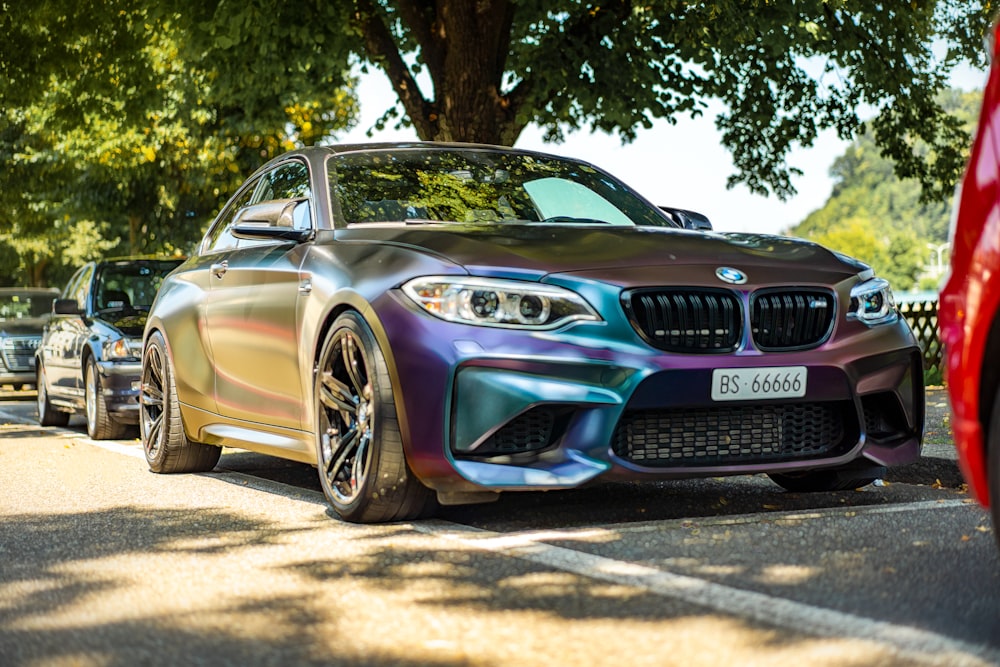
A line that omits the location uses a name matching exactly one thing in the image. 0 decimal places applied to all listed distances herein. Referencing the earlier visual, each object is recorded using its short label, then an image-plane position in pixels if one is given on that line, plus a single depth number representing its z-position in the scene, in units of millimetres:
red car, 3762
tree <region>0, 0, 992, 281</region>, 15352
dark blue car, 11773
